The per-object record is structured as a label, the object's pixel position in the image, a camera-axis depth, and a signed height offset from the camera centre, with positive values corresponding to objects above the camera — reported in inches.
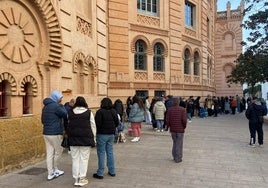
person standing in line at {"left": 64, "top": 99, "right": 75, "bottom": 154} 228.4 -7.4
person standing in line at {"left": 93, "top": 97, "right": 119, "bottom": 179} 173.3 -29.1
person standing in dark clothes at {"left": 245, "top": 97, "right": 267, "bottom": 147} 274.6 -26.6
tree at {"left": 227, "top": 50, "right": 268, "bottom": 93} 528.2 +81.6
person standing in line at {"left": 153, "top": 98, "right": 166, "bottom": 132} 351.3 -22.6
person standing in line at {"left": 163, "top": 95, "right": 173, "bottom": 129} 360.3 -12.0
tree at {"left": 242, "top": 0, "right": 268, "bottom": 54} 500.0 +174.8
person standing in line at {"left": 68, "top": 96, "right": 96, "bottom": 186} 160.3 -29.6
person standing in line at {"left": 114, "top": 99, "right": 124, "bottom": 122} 306.4 -14.5
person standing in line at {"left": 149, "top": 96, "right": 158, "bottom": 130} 373.1 -35.3
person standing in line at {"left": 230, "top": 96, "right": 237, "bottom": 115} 690.5 -26.6
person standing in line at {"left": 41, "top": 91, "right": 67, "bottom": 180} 170.9 -24.1
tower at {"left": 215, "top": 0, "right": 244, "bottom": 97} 1117.2 +275.5
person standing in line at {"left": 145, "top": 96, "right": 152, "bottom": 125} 408.3 -36.1
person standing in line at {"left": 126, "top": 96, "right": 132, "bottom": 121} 450.9 -12.8
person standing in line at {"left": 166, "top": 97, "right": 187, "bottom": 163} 213.9 -29.2
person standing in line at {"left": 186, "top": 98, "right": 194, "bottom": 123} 492.6 -28.2
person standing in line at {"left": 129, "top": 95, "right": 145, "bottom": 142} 298.8 -26.9
